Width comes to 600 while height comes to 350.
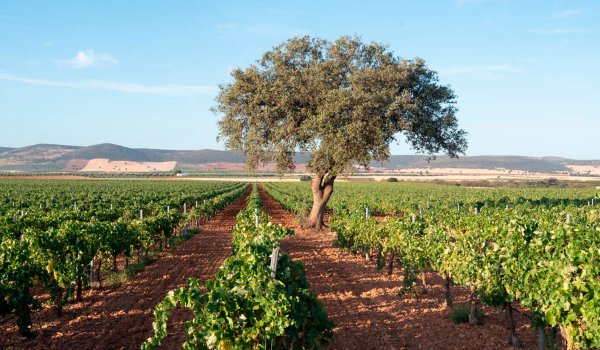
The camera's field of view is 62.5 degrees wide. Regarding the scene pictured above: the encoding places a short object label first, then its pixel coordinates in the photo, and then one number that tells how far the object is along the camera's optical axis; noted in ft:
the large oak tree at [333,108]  75.41
